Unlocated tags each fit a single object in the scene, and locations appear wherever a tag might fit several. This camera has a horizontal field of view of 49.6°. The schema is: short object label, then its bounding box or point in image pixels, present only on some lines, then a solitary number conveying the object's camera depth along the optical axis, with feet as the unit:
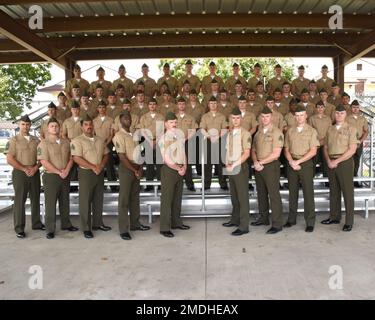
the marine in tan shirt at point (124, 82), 27.84
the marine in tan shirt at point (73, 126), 20.74
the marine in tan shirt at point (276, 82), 27.12
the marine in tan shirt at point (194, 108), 22.47
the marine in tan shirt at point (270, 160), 17.25
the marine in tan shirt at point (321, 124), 20.07
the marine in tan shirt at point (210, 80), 26.94
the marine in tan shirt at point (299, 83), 27.02
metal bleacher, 19.54
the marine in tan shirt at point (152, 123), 20.80
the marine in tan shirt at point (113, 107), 22.77
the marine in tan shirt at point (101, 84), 27.43
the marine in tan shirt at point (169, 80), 27.68
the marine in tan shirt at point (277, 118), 20.80
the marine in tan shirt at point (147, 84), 27.63
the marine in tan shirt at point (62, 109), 23.83
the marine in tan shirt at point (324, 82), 27.04
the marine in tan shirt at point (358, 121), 20.76
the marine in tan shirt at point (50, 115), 20.65
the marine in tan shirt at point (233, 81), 27.35
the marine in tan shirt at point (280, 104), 23.07
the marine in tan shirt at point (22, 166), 17.60
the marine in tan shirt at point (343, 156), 17.51
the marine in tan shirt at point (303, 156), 17.35
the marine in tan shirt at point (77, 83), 27.37
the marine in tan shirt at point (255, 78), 27.51
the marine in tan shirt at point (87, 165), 17.01
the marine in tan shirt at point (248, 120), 20.42
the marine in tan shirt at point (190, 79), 27.25
